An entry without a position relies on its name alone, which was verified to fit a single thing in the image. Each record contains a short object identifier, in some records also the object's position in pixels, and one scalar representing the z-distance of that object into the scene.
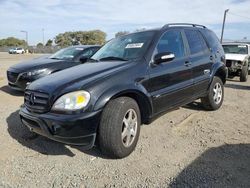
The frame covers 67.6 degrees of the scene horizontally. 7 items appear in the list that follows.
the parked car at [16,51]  36.37
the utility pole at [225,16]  23.46
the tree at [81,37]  51.08
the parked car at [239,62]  7.49
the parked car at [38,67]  4.94
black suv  2.26
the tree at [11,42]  69.92
